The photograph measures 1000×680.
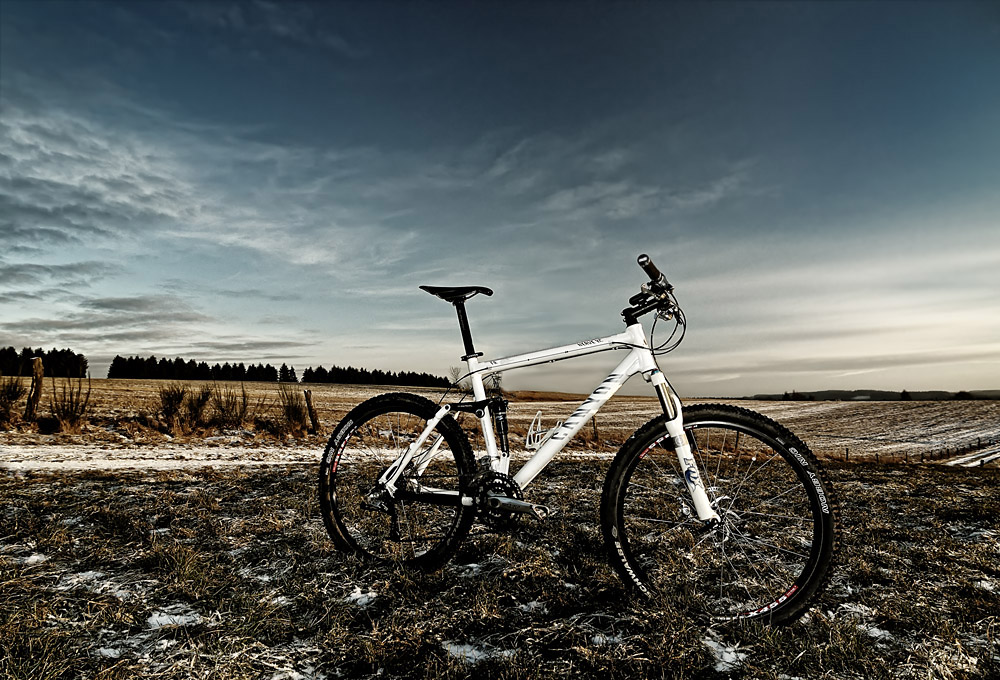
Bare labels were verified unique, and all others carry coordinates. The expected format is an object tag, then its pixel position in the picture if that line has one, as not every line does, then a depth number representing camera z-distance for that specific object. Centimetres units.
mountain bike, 324
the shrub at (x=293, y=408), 1402
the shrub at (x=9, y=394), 1298
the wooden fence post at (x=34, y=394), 1327
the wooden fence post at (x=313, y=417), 1435
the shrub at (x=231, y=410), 1386
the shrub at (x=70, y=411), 1266
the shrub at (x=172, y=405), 1322
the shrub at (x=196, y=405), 1384
